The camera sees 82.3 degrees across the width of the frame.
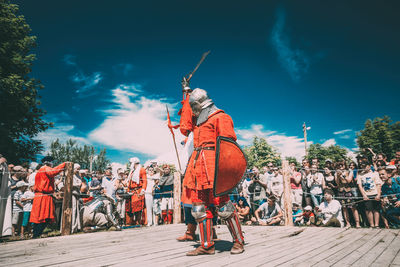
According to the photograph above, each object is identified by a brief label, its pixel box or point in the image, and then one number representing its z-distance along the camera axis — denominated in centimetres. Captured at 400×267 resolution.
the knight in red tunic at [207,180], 257
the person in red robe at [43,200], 460
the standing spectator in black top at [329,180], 622
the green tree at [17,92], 1253
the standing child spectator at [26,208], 601
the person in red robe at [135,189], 646
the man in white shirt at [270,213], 624
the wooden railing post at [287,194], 563
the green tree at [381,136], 3052
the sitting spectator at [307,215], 624
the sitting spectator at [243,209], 688
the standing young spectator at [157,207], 792
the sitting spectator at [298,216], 628
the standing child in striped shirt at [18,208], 585
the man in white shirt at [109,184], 730
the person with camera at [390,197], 526
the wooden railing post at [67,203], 466
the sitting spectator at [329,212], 570
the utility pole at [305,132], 2392
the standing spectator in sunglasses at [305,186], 663
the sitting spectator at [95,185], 758
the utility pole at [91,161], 4178
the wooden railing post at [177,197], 661
